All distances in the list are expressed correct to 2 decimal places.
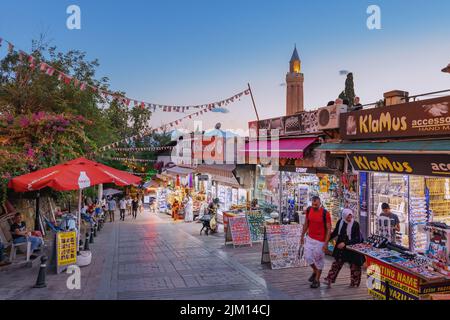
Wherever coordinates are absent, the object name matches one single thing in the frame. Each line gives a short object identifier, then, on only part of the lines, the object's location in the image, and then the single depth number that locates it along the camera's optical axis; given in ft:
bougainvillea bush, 40.50
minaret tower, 228.04
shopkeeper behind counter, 29.19
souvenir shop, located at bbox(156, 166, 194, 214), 87.66
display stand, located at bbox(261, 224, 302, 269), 29.99
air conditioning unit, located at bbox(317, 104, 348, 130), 34.55
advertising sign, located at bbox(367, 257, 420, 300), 18.44
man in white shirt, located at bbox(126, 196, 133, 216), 97.19
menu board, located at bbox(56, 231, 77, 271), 28.71
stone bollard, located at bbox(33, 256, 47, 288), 24.88
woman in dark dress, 24.35
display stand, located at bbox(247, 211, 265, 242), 41.50
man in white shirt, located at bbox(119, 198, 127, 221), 80.84
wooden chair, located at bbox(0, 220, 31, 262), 32.50
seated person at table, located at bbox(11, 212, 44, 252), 33.53
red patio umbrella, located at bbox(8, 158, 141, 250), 27.86
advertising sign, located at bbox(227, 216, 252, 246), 39.81
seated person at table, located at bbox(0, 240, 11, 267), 31.30
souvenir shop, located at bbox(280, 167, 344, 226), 37.91
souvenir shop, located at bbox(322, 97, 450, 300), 19.36
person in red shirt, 24.45
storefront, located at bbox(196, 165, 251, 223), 57.96
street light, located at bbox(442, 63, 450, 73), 24.84
